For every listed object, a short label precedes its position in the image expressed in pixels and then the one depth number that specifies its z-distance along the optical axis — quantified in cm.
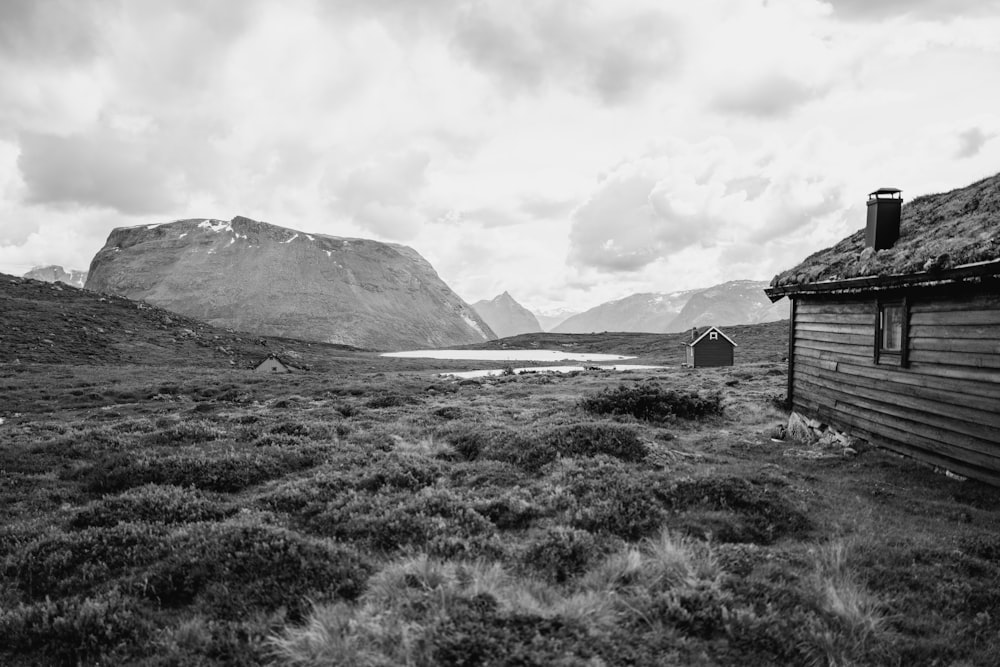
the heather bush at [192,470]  1129
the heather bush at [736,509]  845
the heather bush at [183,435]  1510
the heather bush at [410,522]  776
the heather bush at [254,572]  626
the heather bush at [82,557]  690
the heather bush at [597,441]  1289
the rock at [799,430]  1689
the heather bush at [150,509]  891
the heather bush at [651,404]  1994
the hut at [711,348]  5466
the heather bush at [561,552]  699
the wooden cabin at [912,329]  1116
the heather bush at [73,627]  552
